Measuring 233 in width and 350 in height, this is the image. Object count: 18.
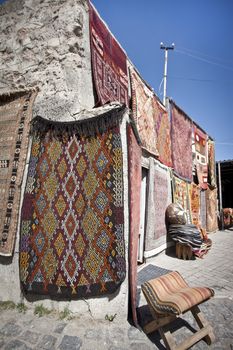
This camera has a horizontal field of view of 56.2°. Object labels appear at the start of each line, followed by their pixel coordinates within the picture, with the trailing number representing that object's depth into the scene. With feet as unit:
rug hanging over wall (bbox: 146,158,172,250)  15.99
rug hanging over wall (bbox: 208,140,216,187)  33.47
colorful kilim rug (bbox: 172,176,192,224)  21.19
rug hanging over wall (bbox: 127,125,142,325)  8.07
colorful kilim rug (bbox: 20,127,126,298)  8.14
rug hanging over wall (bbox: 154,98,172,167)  19.15
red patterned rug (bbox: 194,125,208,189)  29.25
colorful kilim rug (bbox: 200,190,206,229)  29.92
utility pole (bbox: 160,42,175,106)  37.96
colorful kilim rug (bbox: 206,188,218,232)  31.53
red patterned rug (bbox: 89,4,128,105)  11.42
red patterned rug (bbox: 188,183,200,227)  25.44
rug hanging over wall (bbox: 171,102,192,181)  22.48
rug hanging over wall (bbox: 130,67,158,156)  15.25
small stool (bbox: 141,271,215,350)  6.49
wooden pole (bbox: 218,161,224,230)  35.50
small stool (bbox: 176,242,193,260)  17.13
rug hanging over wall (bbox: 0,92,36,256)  9.64
